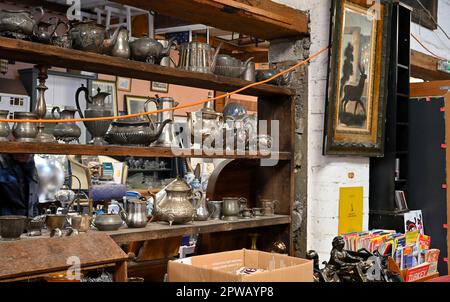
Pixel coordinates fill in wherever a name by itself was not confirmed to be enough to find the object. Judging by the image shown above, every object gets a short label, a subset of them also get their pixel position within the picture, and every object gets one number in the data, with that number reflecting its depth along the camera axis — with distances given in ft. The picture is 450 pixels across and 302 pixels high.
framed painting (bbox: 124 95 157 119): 26.68
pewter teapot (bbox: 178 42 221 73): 9.82
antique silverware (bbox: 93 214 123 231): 8.36
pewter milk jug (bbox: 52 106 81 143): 8.31
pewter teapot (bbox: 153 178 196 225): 9.28
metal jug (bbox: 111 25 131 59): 8.57
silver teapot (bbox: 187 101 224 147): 9.96
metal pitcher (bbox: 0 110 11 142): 7.48
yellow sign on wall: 12.09
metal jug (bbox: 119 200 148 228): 8.79
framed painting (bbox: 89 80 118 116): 25.32
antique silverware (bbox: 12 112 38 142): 7.61
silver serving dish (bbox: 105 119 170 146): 8.71
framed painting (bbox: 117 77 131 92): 26.58
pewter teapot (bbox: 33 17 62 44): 7.66
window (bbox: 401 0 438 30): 18.65
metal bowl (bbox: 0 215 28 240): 7.47
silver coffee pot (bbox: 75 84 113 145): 8.66
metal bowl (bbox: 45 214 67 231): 8.20
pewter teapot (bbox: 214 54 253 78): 10.39
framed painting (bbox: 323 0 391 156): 11.55
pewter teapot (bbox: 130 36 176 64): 8.87
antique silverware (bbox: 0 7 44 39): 7.31
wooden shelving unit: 7.61
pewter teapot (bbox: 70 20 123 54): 8.09
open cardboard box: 7.02
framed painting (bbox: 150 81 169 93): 28.48
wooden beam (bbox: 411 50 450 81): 18.37
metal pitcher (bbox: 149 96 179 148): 9.31
